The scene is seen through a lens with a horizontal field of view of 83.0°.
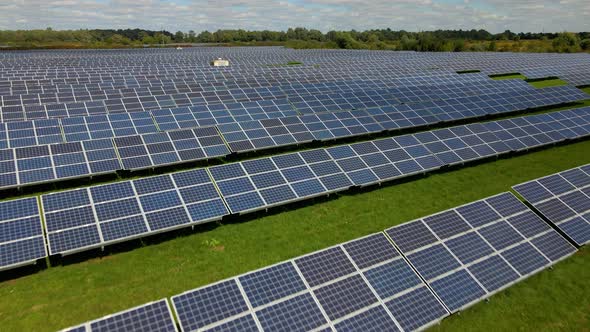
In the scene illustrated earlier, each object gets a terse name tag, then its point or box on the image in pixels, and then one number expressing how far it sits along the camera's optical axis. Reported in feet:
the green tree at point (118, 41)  593.63
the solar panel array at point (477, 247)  44.80
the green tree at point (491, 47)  474.08
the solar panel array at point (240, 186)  52.60
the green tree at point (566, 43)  439.22
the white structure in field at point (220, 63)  244.22
